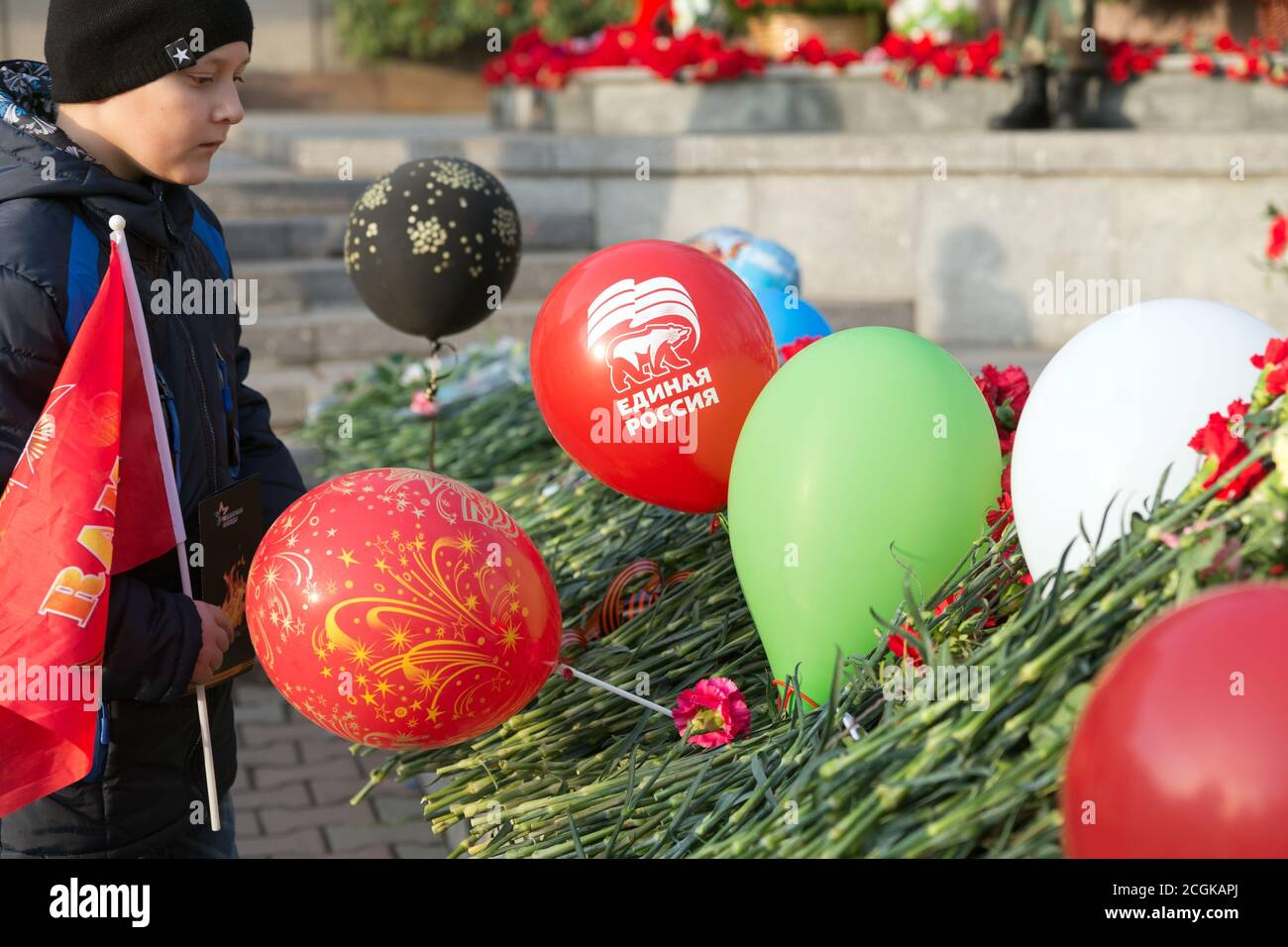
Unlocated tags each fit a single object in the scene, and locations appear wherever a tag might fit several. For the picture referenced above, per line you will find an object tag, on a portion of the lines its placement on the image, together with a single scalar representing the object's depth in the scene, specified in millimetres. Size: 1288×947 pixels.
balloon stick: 2408
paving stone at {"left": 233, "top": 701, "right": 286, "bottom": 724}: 4656
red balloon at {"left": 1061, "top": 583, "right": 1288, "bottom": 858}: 1390
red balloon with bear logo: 2721
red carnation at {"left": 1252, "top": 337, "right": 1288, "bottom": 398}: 1835
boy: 2074
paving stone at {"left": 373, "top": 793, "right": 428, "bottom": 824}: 3982
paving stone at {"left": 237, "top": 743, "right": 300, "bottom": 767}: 4324
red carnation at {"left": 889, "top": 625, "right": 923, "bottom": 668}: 2184
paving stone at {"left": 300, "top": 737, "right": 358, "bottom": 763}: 4367
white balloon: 2018
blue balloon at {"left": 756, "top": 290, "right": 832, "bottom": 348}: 3553
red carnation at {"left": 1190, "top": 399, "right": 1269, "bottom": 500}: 1812
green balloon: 2346
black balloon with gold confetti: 3496
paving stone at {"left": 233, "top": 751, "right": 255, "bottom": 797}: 4145
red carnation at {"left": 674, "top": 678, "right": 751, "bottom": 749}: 2525
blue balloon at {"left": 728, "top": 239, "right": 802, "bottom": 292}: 3967
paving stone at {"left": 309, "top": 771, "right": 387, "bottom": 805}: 4082
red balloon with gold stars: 2176
